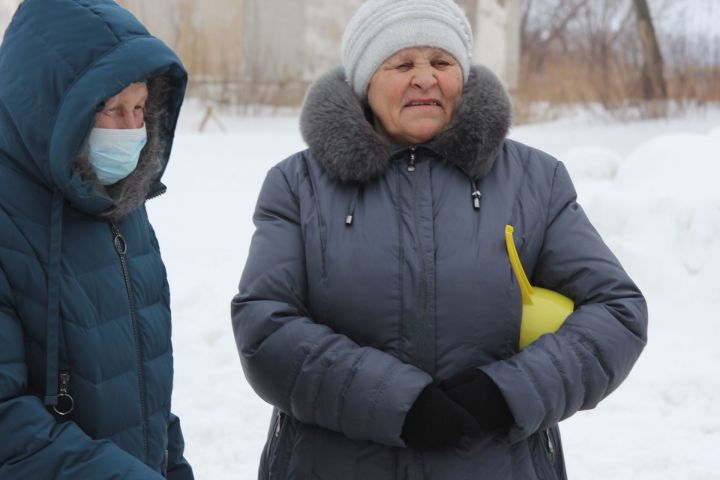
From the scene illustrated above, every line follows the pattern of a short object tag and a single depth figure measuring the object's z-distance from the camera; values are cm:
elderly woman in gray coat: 209
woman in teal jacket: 180
